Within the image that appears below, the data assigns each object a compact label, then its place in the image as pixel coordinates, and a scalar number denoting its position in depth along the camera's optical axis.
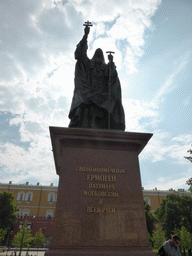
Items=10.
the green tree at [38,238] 30.61
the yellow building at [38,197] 48.19
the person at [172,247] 3.47
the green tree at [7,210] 33.28
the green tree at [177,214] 28.73
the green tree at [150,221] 33.84
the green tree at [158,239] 24.86
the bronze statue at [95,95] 5.98
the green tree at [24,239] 24.76
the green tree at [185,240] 23.20
